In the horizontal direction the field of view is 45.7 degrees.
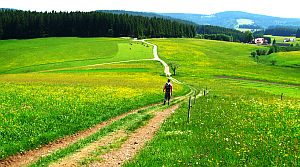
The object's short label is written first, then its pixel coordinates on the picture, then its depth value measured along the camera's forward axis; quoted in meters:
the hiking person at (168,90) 35.84
